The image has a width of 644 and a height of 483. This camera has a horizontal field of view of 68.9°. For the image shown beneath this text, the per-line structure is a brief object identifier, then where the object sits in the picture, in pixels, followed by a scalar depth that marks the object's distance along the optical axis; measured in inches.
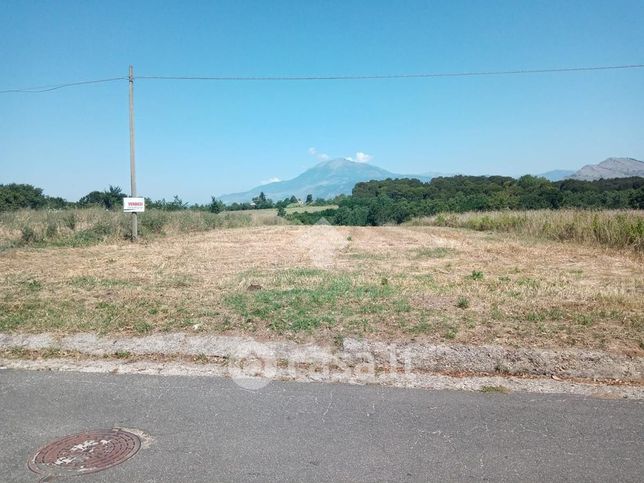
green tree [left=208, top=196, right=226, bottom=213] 1561.0
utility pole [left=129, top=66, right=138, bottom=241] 717.3
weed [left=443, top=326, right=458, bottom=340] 216.2
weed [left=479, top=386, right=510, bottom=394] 170.4
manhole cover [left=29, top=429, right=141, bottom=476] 123.6
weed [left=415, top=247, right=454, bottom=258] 539.5
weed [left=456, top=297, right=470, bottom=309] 269.9
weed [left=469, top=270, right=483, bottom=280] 371.2
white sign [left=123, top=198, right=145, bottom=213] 706.2
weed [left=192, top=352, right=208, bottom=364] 203.0
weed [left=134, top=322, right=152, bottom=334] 233.3
